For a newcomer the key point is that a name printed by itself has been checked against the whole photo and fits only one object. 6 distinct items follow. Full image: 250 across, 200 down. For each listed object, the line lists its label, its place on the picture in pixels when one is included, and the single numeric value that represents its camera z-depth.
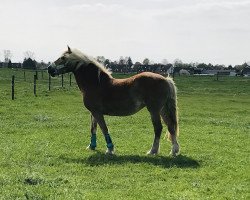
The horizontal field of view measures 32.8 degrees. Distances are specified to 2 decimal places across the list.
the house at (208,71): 154.40
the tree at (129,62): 148.45
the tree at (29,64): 116.38
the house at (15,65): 122.12
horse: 12.38
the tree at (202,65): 186.38
